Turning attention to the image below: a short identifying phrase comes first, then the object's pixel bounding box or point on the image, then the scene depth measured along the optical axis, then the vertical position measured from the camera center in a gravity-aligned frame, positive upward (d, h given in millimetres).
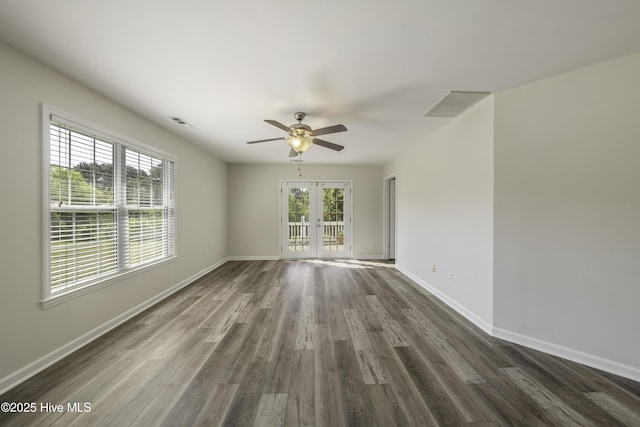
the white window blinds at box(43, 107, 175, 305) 1947 +67
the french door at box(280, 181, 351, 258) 5938 -135
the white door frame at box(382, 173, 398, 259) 5910 -209
